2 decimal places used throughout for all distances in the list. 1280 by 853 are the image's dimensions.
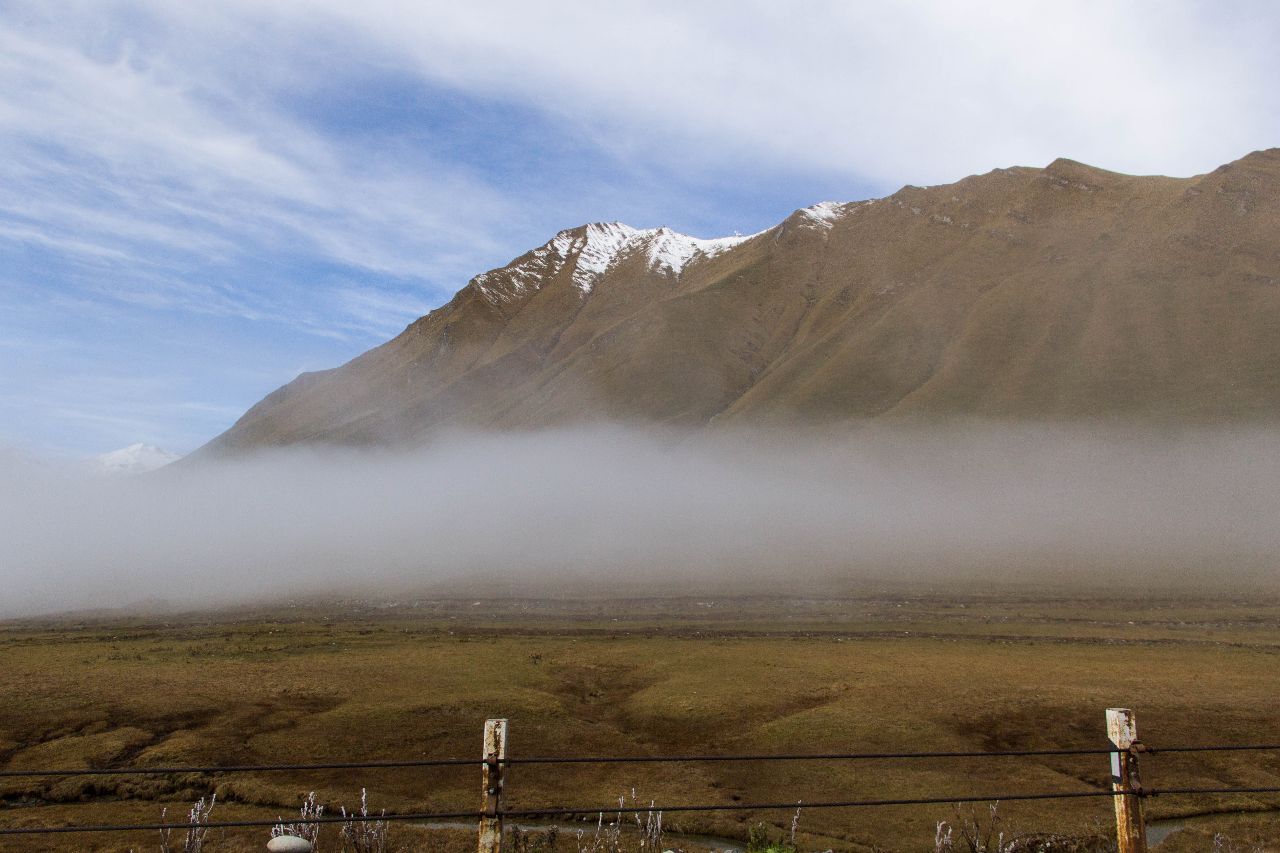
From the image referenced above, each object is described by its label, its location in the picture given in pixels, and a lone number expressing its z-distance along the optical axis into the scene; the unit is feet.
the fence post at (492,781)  33.91
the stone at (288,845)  50.44
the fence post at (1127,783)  34.53
